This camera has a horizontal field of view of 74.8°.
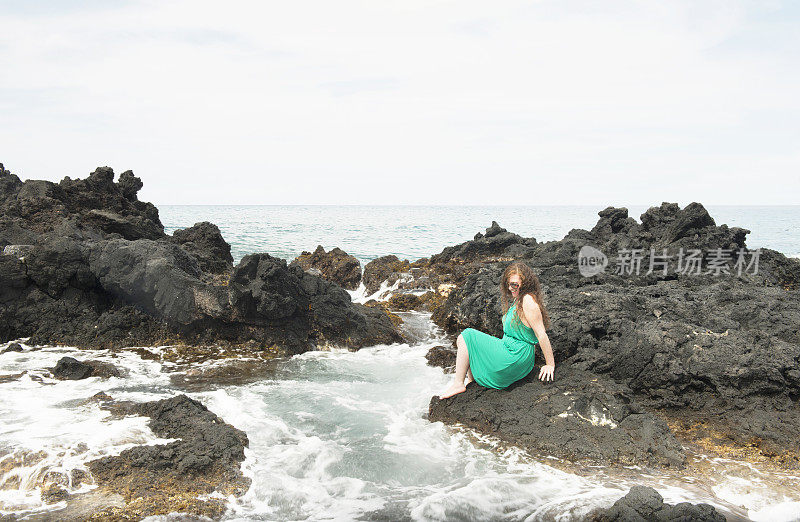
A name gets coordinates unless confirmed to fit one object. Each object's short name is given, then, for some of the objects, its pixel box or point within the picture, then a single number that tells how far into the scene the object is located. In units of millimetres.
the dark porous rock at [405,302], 14625
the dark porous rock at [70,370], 7324
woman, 5855
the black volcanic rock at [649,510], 3771
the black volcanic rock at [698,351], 5621
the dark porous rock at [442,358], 8773
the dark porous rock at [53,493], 4245
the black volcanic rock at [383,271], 17406
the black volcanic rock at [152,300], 9352
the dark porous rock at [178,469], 4281
